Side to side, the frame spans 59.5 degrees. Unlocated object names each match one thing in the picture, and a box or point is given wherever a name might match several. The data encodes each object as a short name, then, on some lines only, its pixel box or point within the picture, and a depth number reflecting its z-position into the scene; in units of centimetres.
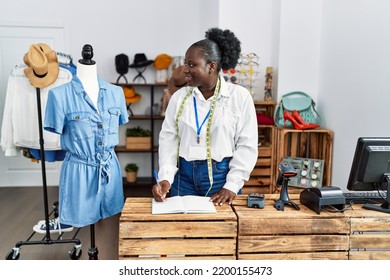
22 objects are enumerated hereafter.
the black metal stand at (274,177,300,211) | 146
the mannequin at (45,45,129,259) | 198
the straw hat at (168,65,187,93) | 297
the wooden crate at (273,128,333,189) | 348
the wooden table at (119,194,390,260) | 128
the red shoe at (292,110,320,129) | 351
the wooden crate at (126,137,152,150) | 455
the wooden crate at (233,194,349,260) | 132
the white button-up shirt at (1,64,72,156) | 318
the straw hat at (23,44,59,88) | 263
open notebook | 136
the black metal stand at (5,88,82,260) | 255
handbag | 367
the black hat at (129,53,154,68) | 457
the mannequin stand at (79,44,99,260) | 206
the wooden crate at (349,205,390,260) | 134
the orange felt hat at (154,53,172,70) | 455
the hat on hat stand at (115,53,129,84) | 456
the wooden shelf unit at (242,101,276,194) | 368
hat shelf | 457
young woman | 170
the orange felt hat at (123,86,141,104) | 453
